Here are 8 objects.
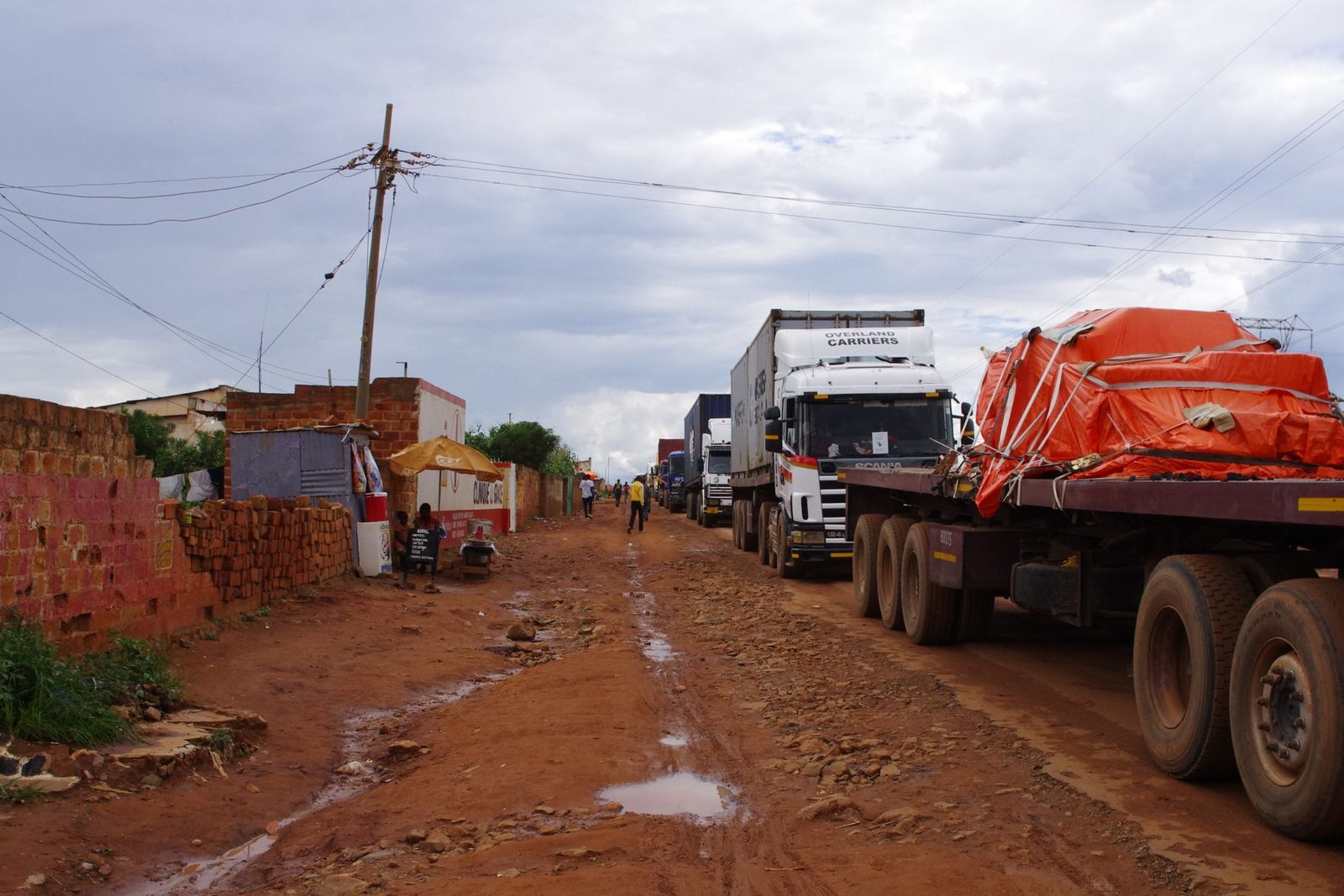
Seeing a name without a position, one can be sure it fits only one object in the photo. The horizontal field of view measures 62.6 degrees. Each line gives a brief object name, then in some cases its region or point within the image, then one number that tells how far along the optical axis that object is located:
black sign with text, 16.75
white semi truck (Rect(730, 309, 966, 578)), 15.51
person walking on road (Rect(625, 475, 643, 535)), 32.34
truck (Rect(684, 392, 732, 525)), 35.66
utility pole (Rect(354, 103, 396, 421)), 19.03
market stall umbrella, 17.27
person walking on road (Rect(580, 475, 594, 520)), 46.53
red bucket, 16.52
